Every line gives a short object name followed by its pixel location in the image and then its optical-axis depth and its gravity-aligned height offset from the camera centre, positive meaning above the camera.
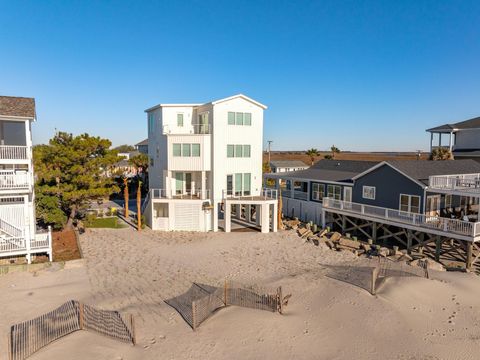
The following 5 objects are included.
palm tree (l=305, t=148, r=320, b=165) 67.19 +1.38
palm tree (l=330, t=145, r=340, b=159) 74.88 +2.25
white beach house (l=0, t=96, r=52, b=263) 19.17 -2.32
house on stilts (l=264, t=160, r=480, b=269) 23.16 -3.39
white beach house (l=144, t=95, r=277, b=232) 28.58 -0.34
